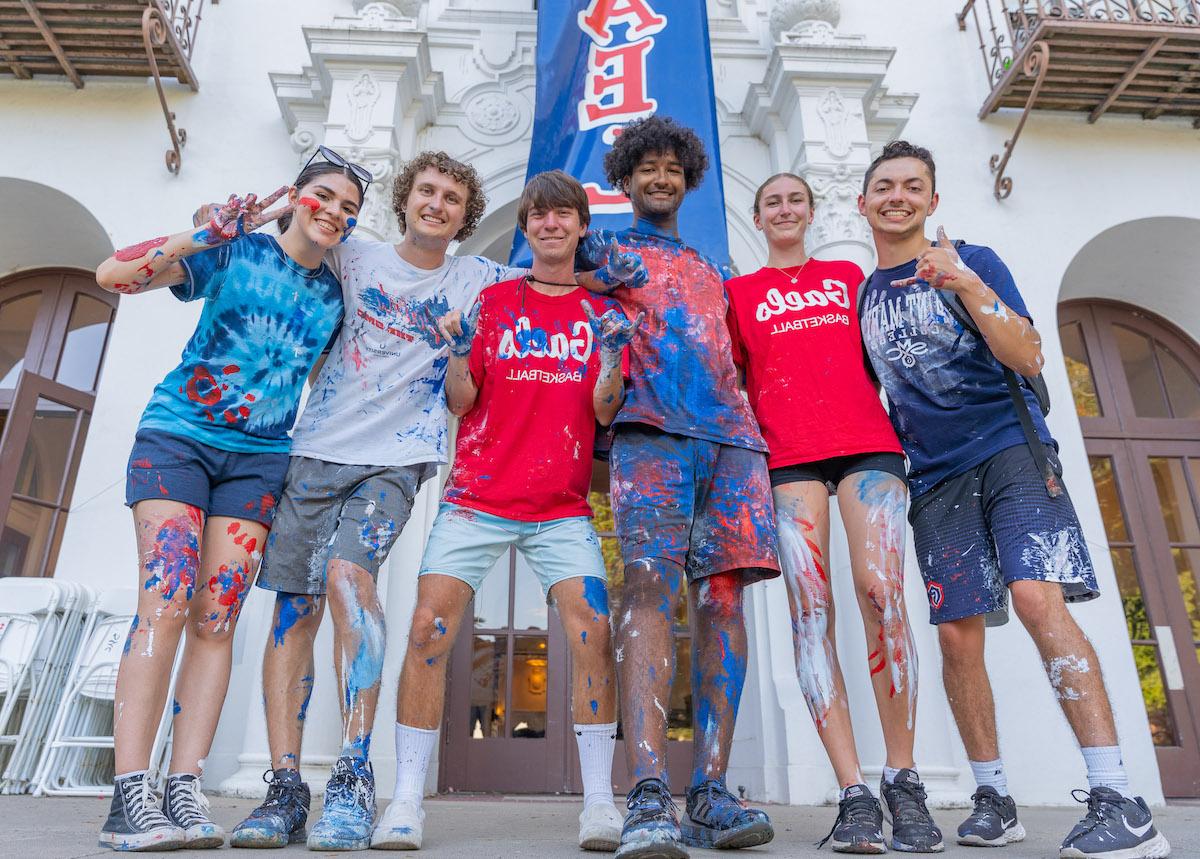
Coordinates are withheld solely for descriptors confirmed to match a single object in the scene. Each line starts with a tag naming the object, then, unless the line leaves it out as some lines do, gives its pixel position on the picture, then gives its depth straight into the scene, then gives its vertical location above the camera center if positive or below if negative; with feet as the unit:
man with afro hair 6.97 +1.90
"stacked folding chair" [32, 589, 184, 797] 13.29 +0.28
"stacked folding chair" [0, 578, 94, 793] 13.67 +1.29
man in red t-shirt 7.30 +2.31
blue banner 15.51 +12.04
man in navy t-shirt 7.35 +2.32
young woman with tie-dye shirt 7.29 +2.60
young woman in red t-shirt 7.66 +2.39
